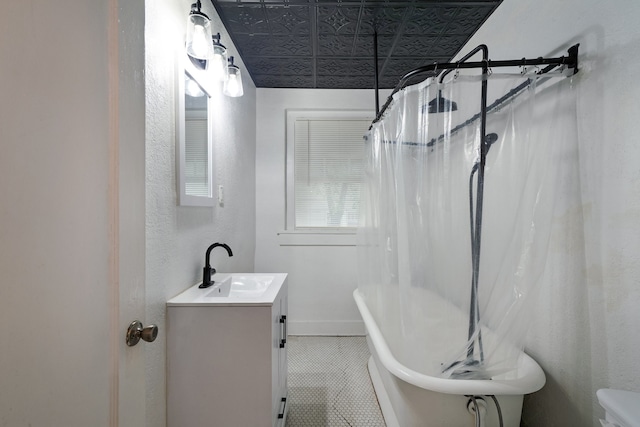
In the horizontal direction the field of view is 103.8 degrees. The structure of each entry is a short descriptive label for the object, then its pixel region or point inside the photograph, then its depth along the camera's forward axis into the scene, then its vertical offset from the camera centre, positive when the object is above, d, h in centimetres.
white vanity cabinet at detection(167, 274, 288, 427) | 103 -62
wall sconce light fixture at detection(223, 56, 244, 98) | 155 +81
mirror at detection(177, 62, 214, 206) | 115 +37
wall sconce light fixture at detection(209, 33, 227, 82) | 137 +85
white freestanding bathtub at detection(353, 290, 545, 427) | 97 -76
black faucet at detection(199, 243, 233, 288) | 126 -31
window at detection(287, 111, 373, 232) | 257 +46
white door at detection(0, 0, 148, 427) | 36 +0
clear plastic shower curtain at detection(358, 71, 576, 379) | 104 -1
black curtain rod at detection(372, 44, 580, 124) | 99 +60
